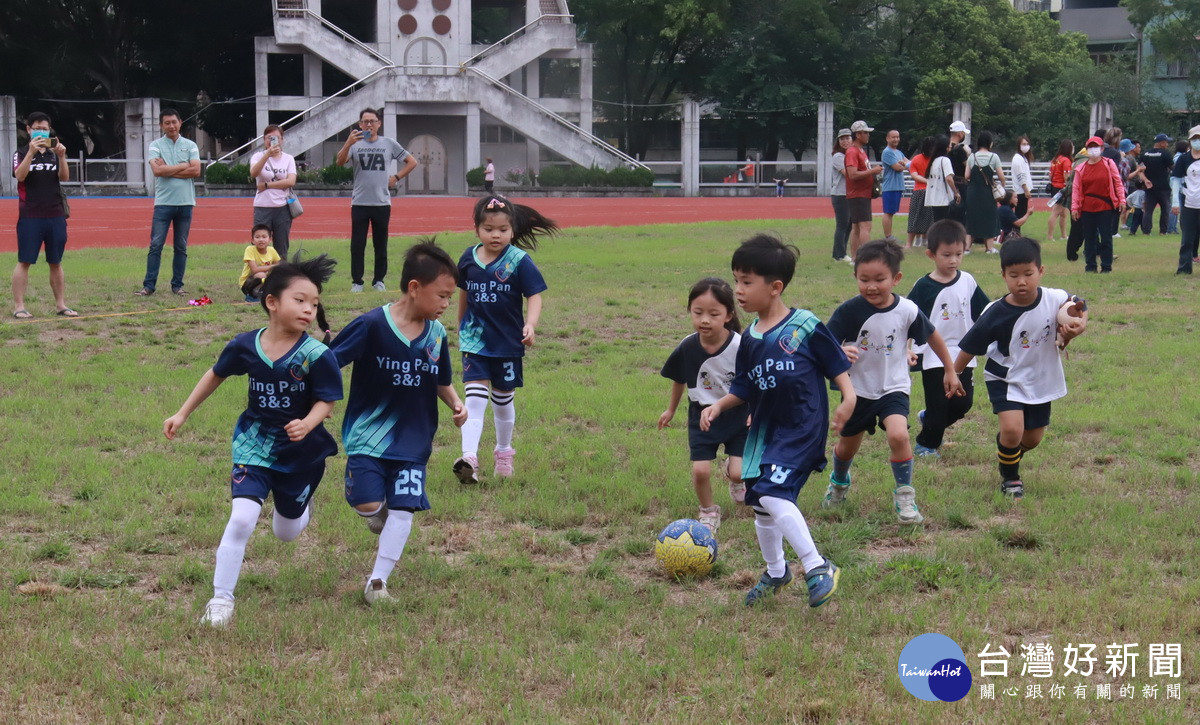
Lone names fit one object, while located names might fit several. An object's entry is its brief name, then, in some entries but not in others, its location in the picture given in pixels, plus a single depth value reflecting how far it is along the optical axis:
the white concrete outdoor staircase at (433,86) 46.78
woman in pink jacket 16.20
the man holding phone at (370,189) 14.14
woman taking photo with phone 13.76
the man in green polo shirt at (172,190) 13.73
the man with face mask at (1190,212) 16.09
